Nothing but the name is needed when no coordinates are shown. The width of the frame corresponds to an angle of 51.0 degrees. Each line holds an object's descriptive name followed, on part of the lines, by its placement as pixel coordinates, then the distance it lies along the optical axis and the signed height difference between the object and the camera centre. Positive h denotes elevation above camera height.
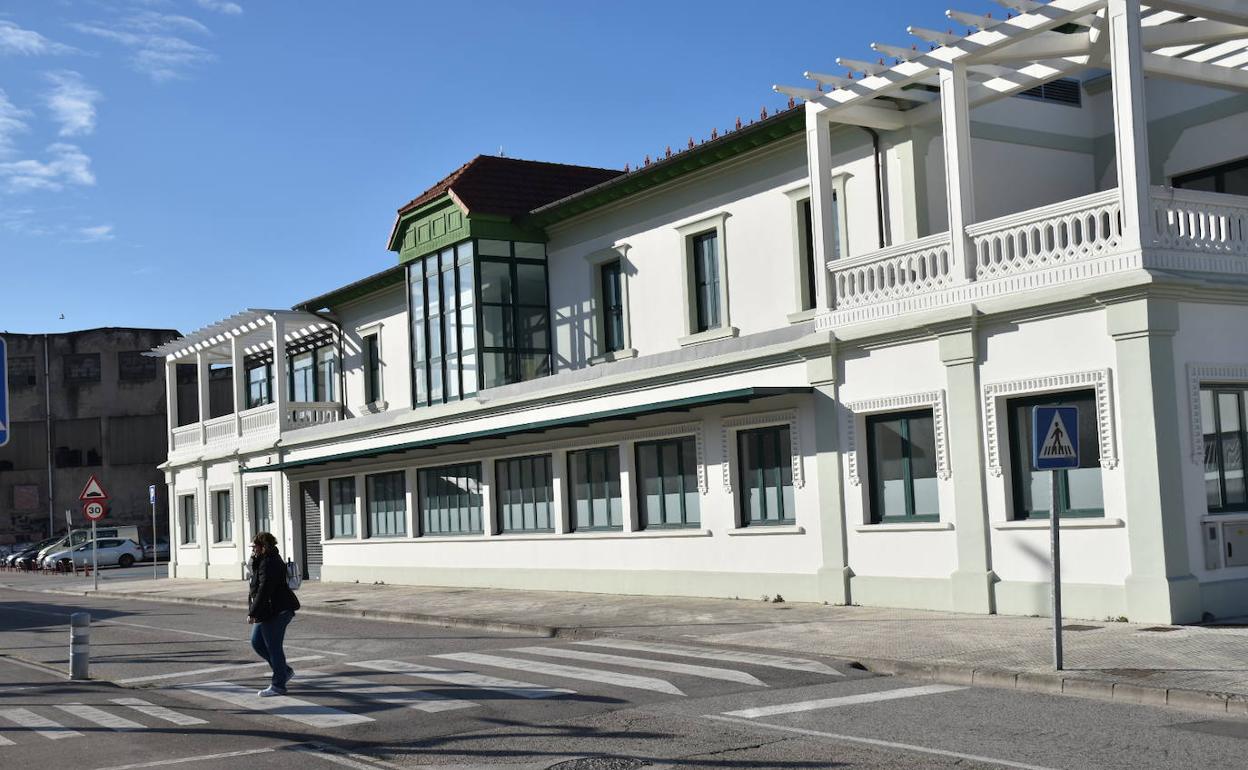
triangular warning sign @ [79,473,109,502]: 33.03 +0.43
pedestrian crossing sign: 11.63 +0.25
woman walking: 12.70 -1.03
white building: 15.05 +1.94
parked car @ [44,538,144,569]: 54.41 -1.93
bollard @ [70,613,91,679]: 14.79 -1.56
